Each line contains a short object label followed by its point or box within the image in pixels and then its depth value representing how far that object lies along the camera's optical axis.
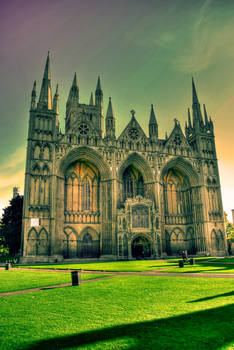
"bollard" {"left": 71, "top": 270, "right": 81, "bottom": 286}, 13.48
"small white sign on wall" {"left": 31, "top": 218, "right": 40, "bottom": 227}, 39.00
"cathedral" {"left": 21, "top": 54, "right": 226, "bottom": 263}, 40.84
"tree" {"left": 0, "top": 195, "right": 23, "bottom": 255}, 48.16
